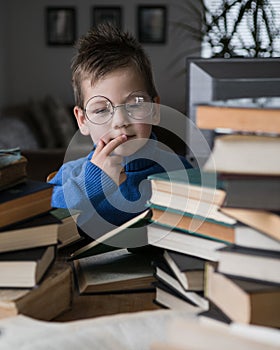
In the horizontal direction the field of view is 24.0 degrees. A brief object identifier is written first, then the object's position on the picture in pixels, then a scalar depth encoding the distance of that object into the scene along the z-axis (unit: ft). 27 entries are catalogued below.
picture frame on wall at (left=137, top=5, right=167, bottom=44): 21.22
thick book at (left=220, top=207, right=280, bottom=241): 2.22
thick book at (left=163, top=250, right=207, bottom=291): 2.71
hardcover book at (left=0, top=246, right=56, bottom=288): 2.67
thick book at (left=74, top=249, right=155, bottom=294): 3.05
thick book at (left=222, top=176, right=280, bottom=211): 2.22
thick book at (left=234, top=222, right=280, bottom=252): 2.34
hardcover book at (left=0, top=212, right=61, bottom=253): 2.76
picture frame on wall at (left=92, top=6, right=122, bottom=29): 21.15
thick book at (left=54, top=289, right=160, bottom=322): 2.85
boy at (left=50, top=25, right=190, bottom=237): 4.09
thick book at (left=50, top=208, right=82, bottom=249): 3.33
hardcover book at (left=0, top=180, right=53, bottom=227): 2.75
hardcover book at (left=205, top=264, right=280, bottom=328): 2.17
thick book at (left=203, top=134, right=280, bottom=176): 2.19
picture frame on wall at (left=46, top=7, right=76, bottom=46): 21.38
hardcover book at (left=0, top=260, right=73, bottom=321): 2.63
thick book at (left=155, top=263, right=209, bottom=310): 2.69
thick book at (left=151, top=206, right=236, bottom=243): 2.72
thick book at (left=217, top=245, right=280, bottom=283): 2.27
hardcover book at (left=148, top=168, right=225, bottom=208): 2.65
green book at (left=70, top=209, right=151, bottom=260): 3.03
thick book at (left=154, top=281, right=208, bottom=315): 2.71
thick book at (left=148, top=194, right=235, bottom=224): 2.70
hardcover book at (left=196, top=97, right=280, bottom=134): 2.21
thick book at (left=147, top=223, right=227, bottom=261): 2.79
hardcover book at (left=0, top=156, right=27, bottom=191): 2.88
